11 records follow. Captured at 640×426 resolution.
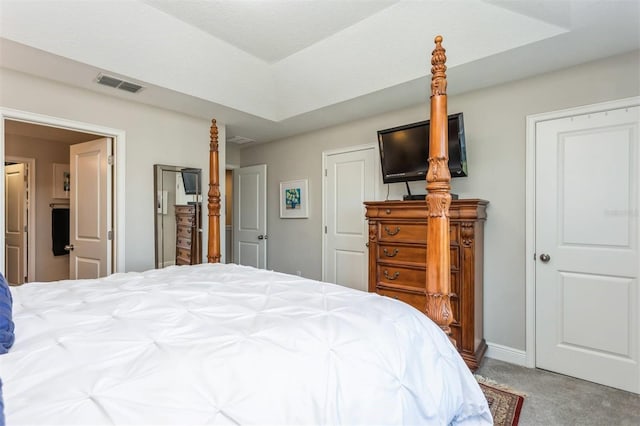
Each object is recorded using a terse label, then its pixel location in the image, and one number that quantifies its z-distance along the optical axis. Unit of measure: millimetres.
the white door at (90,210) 3262
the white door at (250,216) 4980
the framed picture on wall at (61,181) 4984
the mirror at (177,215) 3514
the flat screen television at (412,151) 2783
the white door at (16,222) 4785
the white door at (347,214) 3869
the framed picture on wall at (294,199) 4492
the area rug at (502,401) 2006
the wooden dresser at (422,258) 2637
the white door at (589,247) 2350
